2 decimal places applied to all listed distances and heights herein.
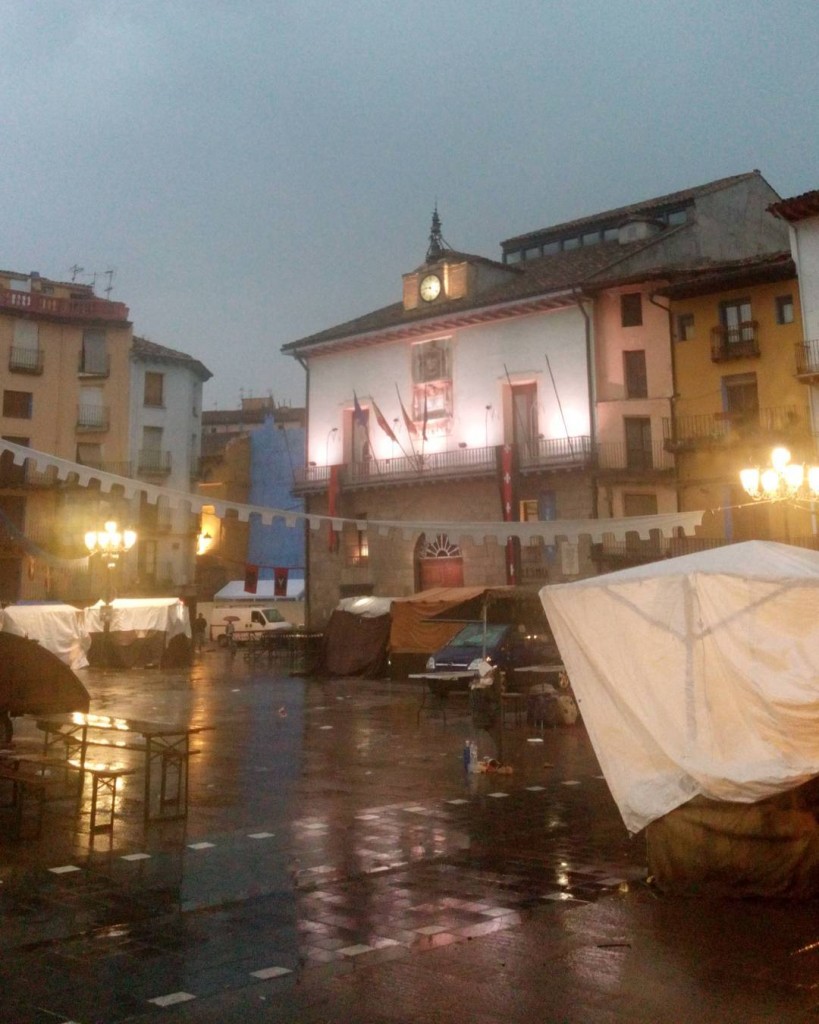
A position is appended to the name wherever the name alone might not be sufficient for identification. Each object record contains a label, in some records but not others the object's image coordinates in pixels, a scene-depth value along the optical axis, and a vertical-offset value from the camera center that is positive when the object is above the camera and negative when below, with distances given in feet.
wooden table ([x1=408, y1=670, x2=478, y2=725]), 67.25 -5.14
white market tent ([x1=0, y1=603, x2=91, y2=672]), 89.04 -1.13
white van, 142.10 -1.13
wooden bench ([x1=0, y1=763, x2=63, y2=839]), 28.07 -4.94
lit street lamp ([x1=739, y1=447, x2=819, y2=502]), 50.47 +6.68
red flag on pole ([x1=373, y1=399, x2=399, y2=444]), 115.55 +21.71
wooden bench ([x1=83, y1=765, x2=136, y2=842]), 28.30 -4.88
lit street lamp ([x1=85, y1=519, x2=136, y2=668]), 77.25 +5.73
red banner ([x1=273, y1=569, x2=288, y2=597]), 90.87 +2.98
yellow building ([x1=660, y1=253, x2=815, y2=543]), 99.50 +22.89
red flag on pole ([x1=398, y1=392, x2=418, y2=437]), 124.61 +23.01
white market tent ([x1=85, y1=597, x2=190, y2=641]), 104.94 -0.28
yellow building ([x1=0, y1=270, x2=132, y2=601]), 142.10 +31.75
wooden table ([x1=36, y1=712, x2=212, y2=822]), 30.96 -4.19
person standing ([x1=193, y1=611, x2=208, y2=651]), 144.36 -2.32
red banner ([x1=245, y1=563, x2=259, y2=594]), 81.08 +2.83
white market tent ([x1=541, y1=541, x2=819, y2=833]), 21.65 -1.51
